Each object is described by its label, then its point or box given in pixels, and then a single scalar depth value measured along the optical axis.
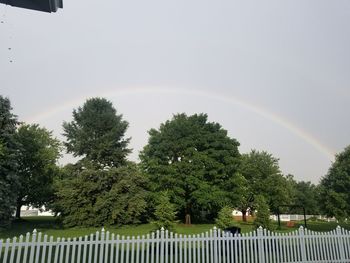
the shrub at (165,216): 17.30
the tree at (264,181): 52.84
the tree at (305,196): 82.84
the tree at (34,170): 40.78
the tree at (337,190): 36.25
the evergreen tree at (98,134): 39.22
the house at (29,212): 85.51
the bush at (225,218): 20.95
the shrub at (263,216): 20.64
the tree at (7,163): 27.28
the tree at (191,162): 39.12
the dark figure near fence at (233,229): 13.99
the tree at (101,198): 33.97
